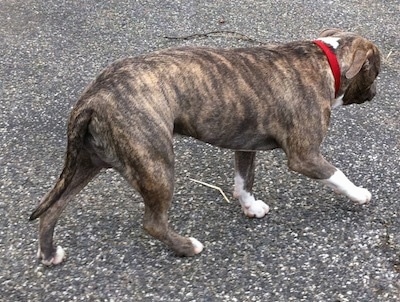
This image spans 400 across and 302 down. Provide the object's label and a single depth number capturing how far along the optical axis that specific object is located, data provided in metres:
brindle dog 3.01
